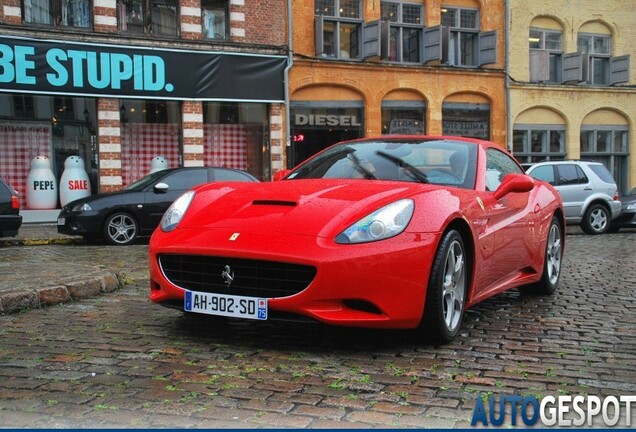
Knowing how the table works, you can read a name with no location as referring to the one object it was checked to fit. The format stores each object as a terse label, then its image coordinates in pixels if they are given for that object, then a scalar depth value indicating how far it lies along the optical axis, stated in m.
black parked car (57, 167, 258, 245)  12.38
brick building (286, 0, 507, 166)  21.56
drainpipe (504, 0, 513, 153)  24.20
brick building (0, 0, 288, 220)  17.80
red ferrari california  4.06
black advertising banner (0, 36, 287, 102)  17.52
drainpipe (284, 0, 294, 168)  20.83
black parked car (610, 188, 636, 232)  16.97
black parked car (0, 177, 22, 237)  11.57
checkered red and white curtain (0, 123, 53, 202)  17.80
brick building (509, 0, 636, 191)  24.69
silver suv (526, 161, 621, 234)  16.33
